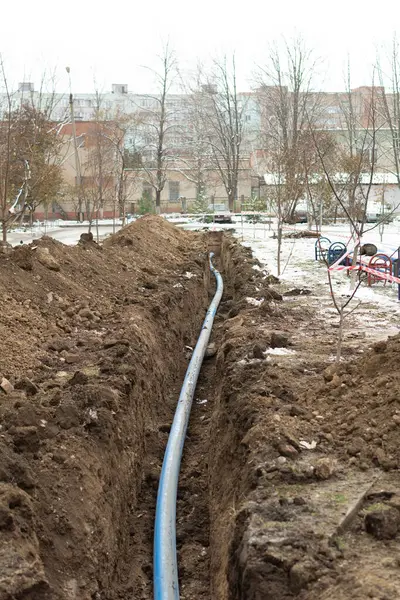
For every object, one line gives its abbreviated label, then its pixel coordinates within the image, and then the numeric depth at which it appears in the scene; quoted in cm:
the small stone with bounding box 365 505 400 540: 344
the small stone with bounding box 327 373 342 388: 559
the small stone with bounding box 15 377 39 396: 564
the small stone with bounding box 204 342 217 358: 992
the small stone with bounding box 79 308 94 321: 869
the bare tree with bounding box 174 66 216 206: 4850
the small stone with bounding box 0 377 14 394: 554
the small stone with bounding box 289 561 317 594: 313
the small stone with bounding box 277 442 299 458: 449
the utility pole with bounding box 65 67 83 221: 2804
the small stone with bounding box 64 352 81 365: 682
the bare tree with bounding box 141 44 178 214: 4559
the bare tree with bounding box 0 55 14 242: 1171
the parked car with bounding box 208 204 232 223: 3700
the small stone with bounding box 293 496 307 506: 388
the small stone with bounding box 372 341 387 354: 585
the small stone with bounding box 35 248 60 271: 986
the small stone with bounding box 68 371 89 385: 582
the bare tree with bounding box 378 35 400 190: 2783
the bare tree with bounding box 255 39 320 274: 3853
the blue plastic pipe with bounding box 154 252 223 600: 404
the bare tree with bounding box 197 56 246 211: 4606
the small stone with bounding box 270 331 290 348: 745
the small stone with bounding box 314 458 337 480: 419
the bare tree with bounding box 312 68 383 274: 1407
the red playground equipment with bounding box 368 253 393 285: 1289
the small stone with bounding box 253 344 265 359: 684
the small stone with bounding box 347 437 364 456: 450
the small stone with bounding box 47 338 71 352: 713
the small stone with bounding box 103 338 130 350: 728
